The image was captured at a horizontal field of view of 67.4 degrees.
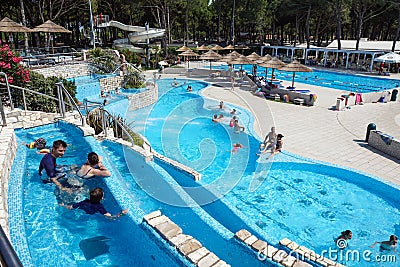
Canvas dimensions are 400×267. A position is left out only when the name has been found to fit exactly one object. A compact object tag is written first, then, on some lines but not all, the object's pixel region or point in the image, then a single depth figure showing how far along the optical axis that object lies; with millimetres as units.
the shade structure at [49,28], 19781
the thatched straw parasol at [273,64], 19344
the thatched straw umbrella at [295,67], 17984
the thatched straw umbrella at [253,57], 22700
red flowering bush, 9953
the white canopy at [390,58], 25447
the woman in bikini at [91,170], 6559
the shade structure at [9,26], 18167
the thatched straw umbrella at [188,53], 28344
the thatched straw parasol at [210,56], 25011
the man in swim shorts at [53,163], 6554
